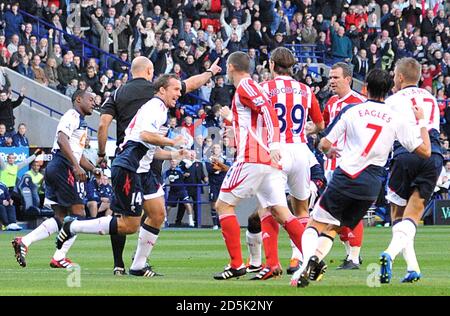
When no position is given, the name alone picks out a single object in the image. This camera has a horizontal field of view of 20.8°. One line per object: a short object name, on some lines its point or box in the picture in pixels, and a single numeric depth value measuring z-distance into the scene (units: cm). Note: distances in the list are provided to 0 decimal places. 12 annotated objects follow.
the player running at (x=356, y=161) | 1208
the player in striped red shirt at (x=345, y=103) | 1555
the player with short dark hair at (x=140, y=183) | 1384
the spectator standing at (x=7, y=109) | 2989
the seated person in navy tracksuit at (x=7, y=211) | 2809
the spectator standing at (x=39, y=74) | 3234
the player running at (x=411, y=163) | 1329
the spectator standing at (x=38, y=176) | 2891
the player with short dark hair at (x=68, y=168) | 1608
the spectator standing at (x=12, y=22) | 3216
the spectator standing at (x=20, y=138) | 2964
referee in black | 1456
